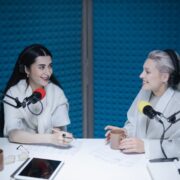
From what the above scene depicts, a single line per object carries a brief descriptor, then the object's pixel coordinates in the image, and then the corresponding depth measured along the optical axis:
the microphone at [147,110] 1.99
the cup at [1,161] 1.89
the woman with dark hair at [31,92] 2.52
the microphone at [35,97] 2.03
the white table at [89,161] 1.85
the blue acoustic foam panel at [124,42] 3.11
